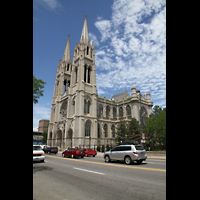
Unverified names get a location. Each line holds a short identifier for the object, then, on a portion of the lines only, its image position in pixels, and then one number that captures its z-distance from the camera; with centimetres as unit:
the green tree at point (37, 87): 1102
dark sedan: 2990
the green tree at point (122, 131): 3926
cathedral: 4203
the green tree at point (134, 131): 3800
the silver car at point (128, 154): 1213
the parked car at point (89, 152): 2364
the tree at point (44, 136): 8280
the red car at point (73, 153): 1967
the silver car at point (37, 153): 1397
